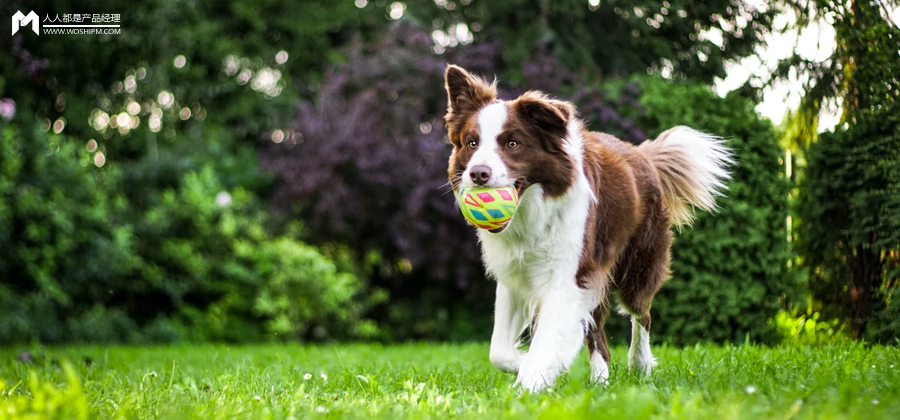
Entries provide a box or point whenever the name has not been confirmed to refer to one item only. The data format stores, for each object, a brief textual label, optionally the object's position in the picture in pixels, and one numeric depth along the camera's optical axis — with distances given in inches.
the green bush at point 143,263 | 376.8
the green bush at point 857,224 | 219.1
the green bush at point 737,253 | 280.8
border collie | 157.2
